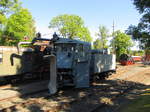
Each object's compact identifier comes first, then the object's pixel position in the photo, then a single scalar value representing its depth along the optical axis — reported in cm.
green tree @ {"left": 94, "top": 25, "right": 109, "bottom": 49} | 4750
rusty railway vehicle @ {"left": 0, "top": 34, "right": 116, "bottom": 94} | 836
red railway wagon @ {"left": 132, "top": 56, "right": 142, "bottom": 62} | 4298
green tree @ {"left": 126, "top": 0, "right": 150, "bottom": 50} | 665
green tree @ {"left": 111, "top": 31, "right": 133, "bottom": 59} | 3413
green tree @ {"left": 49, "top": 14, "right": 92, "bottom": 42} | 3627
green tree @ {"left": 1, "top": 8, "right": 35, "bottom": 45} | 2188
